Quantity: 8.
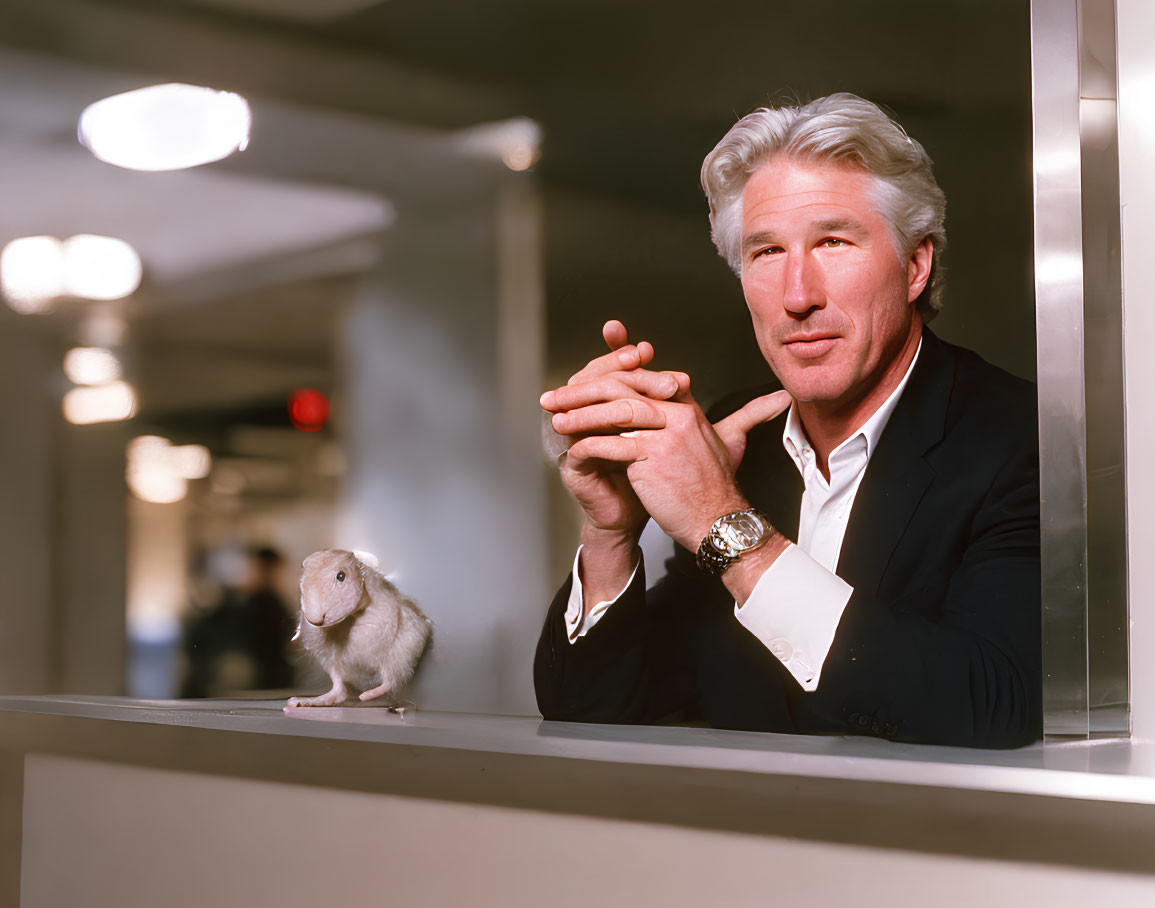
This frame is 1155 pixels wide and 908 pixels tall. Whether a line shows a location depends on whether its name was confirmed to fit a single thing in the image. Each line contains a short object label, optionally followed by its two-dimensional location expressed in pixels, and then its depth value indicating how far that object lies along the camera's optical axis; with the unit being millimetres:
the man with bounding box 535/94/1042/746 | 1119
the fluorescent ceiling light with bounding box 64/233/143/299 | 1989
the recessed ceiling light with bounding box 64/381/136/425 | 1973
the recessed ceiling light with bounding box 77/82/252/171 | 1839
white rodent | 1526
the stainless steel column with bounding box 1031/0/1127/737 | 1098
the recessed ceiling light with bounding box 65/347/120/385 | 2002
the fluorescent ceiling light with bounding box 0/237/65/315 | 2123
